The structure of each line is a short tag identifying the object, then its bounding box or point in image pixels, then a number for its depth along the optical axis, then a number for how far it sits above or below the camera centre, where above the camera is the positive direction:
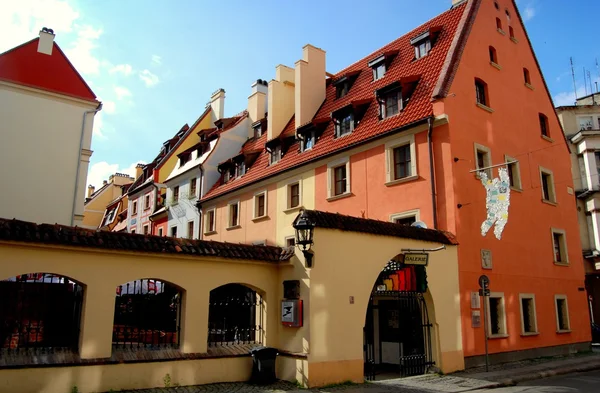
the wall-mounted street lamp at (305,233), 11.78 +1.93
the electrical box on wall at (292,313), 11.85 +0.07
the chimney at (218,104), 37.38 +15.61
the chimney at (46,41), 22.36 +12.08
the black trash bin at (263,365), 11.71 -1.14
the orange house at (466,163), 17.30 +6.12
